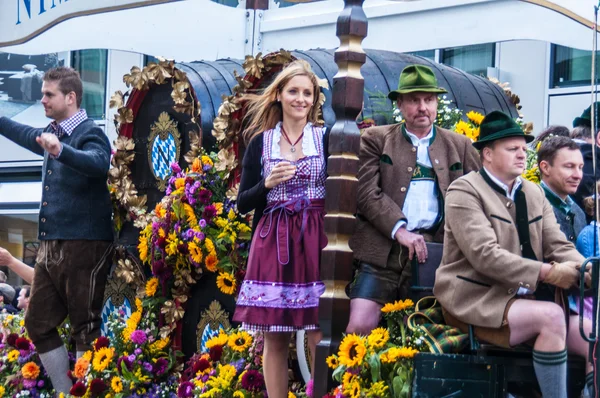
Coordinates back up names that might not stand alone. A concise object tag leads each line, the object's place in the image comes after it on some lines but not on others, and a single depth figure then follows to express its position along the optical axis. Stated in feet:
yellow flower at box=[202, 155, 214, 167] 33.35
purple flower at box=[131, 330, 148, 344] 33.41
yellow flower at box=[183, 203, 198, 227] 32.91
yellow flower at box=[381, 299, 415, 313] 24.34
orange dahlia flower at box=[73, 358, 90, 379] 33.52
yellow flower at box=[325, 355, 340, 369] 24.63
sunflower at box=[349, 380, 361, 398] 23.05
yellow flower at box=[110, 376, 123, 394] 32.72
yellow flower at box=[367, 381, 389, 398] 22.65
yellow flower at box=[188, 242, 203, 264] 32.43
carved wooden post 24.97
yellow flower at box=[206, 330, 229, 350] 31.05
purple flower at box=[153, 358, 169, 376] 33.42
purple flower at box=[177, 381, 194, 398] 30.98
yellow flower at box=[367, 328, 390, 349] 23.47
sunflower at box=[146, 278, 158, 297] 34.62
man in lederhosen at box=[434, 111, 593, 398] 21.19
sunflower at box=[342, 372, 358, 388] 23.30
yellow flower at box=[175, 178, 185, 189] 33.68
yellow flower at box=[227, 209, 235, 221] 32.39
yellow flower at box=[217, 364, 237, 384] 29.73
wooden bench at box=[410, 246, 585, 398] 21.88
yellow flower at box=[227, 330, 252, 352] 30.44
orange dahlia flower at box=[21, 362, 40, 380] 35.79
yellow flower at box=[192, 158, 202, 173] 33.43
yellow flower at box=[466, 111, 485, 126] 31.11
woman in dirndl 26.33
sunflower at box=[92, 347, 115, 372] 32.95
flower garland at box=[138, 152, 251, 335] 32.10
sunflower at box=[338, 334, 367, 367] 23.26
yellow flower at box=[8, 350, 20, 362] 36.67
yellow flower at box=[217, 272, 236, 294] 31.68
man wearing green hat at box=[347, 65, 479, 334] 25.51
